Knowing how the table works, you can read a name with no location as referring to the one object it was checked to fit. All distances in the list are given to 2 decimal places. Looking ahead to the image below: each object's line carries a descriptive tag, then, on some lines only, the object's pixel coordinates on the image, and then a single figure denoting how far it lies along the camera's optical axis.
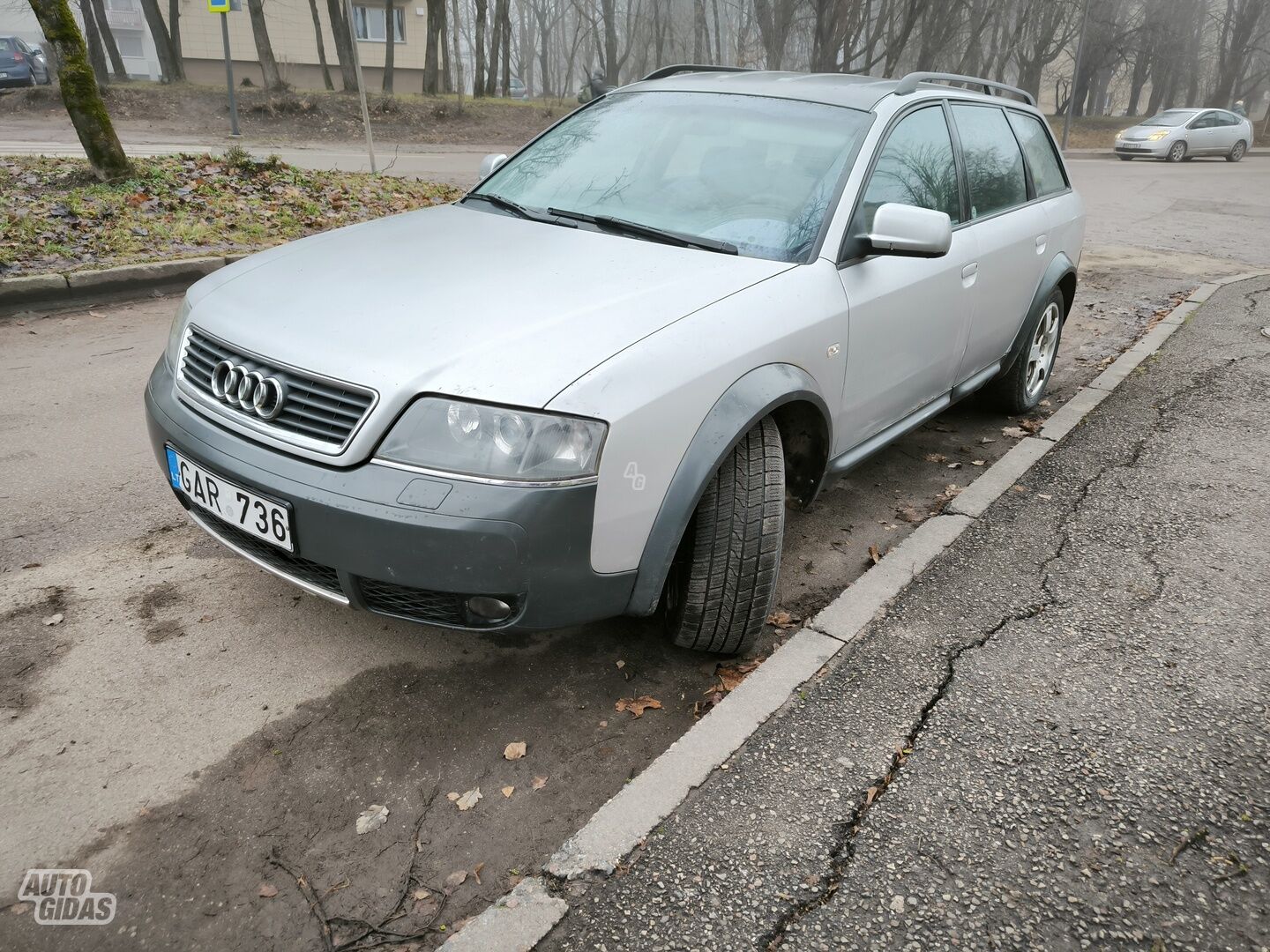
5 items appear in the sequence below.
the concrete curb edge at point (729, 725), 2.03
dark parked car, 23.39
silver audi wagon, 2.17
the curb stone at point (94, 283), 6.08
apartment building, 34.53
